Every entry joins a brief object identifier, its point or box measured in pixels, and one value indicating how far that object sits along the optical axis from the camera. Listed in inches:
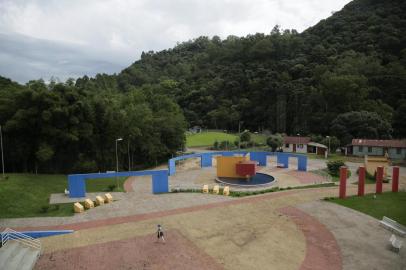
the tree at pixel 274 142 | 2073.1
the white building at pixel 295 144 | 2078.0
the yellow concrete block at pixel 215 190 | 1045.8
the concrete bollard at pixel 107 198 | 936.3
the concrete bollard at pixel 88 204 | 879.1
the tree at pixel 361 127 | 2052.2
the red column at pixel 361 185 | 977.4
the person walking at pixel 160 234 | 654.5
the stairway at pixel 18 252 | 548.0
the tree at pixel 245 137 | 2436.0
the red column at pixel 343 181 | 944.3
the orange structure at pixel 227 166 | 1317.7
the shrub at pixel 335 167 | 1386.9
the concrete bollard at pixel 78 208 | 845.2
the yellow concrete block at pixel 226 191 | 1027.9
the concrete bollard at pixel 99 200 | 916.0
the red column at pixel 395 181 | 1043.3
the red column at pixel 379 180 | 1000.3
